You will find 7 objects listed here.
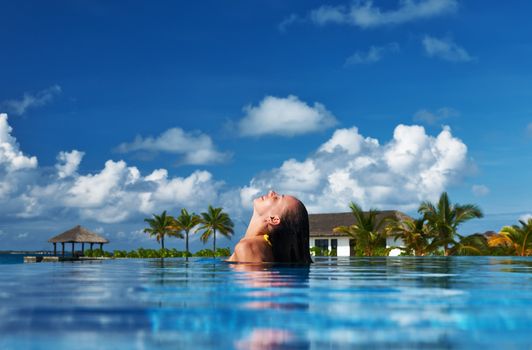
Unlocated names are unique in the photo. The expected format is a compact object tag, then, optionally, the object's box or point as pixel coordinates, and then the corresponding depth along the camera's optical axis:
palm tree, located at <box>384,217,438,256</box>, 37.38
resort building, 47.54
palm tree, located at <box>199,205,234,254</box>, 50.06
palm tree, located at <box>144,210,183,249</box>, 51.62
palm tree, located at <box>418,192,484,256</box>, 36.78
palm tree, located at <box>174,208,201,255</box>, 51.59
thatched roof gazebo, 44.69
